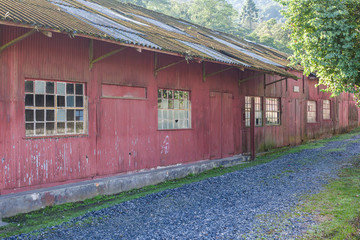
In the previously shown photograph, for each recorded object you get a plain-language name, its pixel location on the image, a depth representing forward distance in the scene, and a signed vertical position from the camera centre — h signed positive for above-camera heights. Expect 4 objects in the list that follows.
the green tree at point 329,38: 9.16 +2.41
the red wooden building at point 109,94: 7.02 +0.81
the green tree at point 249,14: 95.73 +32.51
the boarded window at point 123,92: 8.75 +0.88
